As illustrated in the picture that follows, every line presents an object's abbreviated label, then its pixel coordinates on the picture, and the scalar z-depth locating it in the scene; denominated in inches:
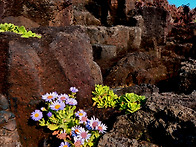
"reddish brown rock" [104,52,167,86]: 55.8
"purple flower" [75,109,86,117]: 24.1
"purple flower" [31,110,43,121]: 22.9
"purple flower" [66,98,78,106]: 24.2
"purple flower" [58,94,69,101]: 24.1
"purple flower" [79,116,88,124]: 23.3
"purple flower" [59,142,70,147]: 21.5
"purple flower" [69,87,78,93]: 26.6
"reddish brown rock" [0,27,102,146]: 24.2
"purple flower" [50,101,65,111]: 22.3
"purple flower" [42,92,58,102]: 23.1
